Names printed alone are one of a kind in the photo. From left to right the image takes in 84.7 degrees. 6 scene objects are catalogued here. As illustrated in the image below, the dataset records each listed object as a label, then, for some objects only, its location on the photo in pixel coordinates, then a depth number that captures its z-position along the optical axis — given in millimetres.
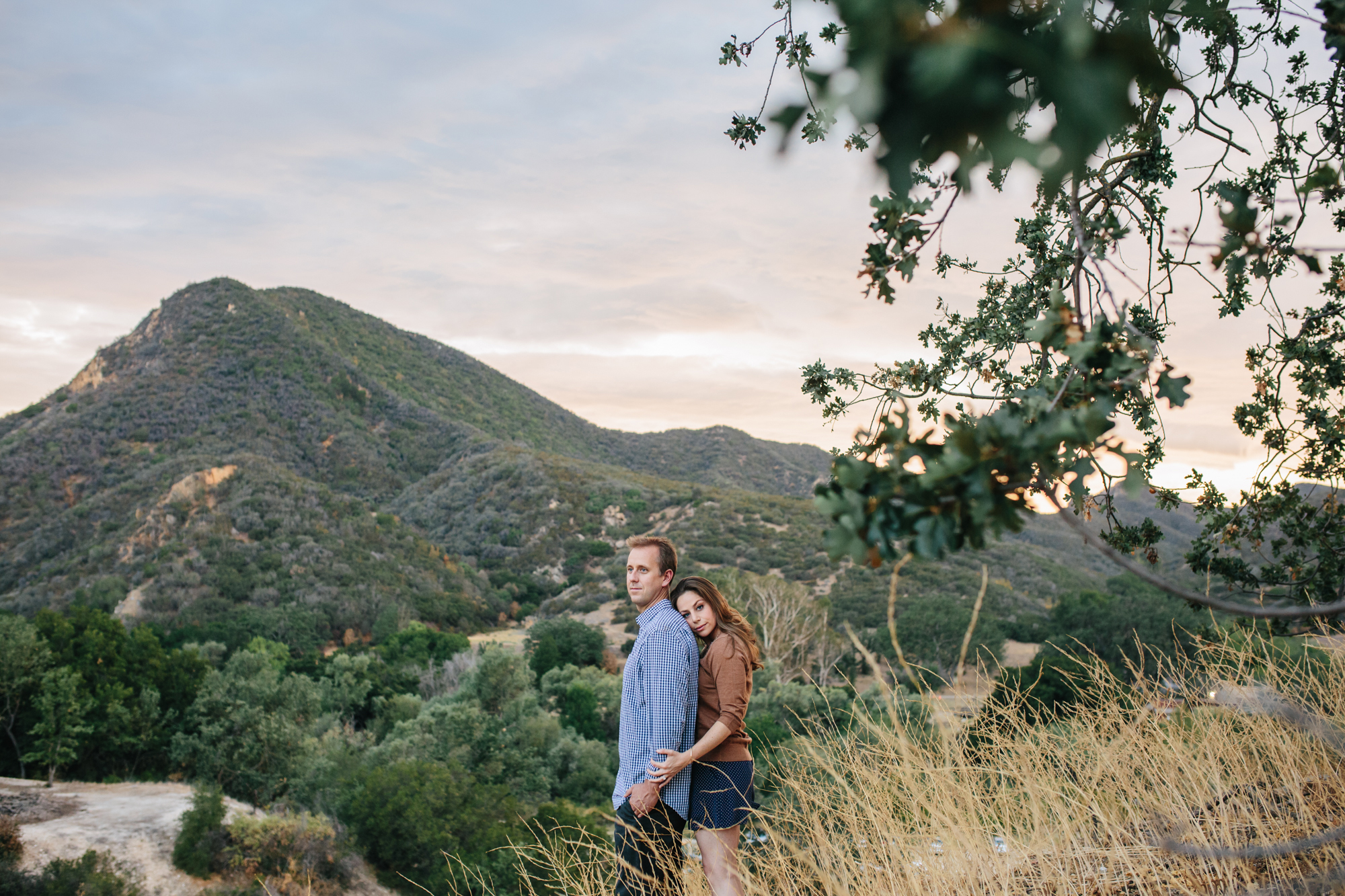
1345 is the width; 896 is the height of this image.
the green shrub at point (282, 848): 9711
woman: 2514
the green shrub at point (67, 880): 8023
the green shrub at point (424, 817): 9930
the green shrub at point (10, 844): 8602
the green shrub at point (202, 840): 9594
